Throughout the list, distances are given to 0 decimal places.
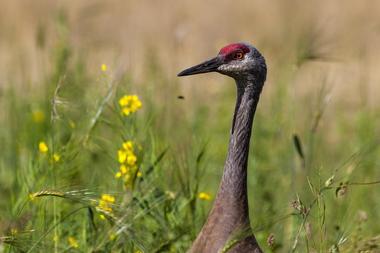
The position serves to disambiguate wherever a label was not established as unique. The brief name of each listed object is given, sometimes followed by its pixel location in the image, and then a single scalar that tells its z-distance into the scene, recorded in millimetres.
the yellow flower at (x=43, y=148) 10984
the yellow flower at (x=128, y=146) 11047
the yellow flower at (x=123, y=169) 10969
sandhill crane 9648
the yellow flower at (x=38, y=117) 14182
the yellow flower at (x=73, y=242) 10116
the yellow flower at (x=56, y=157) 10758
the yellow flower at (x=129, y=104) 11219
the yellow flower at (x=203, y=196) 11787
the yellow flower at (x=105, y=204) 8594
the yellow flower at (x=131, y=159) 10937
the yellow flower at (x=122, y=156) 10914
